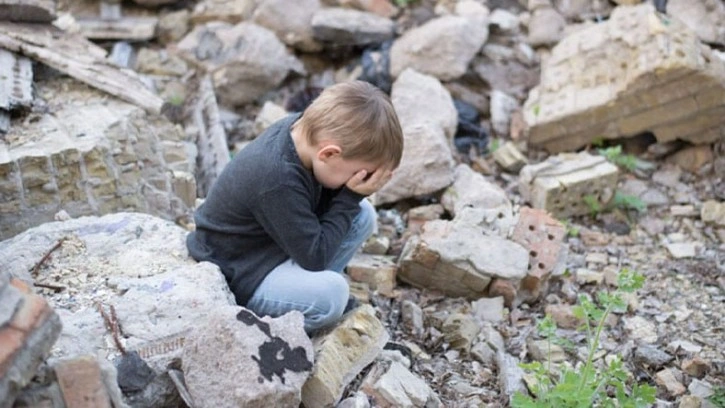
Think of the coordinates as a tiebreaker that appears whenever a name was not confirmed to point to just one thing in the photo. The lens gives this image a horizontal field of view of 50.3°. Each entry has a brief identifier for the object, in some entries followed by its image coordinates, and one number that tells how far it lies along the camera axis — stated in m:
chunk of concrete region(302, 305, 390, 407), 2.57
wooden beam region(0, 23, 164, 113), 4.07
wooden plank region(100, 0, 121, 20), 5.79
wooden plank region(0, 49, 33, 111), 3.74
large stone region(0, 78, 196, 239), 3.45
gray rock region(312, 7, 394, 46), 5.61
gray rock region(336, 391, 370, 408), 2.62
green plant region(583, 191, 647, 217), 4.46
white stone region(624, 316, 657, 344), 3.54
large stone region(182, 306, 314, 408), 2.30
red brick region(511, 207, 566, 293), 3.82
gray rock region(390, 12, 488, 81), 5.39
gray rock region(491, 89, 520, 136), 5.23
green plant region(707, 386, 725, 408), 3.03
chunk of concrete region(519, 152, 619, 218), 4.41
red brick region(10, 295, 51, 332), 1.96
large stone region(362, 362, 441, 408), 2.75
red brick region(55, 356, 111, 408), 2.08
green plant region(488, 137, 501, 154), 5.07
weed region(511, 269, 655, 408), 2.68
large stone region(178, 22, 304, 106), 5.36
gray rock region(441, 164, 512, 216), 4.25
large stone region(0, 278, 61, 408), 1.89
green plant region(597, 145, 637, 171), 4.72
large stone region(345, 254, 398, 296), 3.73
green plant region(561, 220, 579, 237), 4.32
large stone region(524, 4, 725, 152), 4.54
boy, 2.65
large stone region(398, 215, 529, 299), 3.68
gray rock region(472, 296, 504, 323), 3.64
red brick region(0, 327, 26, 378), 1.88
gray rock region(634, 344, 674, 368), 3.34
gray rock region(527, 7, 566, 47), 5.68
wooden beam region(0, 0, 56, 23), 4.30
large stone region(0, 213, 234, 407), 2.46
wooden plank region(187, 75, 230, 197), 4.40
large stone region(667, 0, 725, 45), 5.23
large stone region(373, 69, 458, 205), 4.36
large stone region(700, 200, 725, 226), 4.37
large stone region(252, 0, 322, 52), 5.66
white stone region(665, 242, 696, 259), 4.16
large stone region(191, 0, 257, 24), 5.82
